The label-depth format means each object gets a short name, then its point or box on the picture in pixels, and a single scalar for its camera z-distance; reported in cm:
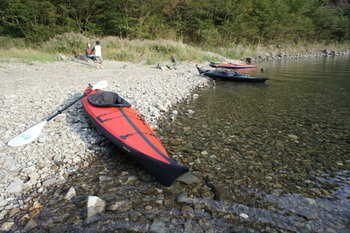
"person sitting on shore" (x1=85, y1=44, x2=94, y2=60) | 1389
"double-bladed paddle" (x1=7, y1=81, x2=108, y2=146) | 360
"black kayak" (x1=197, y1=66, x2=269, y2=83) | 1010
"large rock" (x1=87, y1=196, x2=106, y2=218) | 239
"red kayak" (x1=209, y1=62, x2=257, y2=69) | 1497
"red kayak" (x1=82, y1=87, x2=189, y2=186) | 273
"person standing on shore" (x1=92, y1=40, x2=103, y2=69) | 1142
